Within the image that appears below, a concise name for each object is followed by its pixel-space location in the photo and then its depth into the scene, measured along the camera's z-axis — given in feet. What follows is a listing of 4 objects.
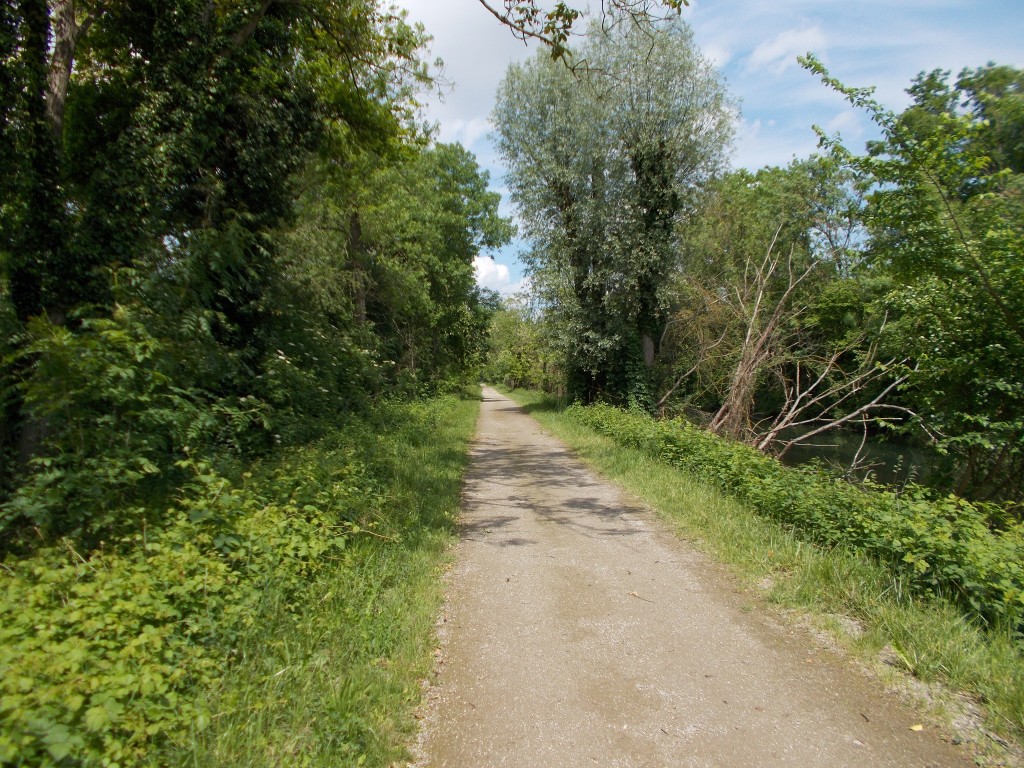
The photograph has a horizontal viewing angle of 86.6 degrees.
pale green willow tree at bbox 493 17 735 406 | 53.26
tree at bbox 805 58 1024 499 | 21.83
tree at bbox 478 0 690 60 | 22.36
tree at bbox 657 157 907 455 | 42.34
